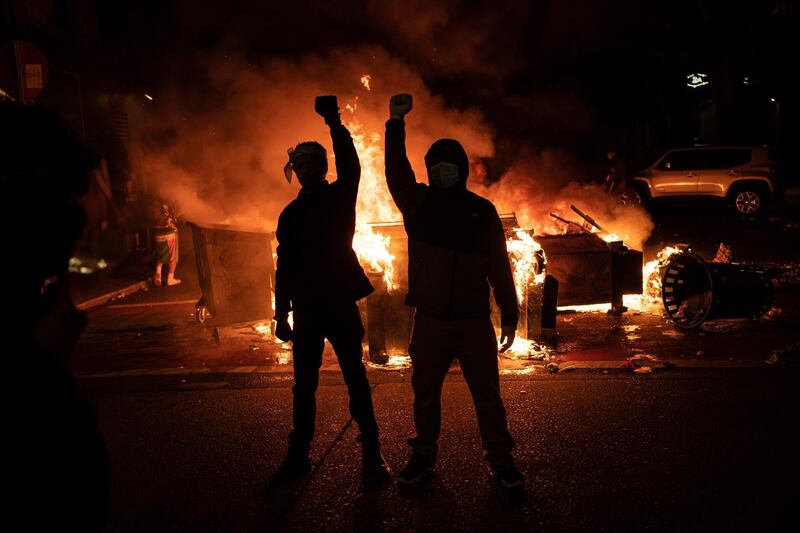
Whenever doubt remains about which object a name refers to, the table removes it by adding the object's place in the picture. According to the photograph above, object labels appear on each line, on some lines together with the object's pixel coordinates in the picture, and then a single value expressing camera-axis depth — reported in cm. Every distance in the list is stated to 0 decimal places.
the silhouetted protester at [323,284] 380
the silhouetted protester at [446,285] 362
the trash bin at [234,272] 738
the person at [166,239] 1116
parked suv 1605
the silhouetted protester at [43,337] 174
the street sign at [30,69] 767
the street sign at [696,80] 2977
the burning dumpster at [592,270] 824
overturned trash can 703
